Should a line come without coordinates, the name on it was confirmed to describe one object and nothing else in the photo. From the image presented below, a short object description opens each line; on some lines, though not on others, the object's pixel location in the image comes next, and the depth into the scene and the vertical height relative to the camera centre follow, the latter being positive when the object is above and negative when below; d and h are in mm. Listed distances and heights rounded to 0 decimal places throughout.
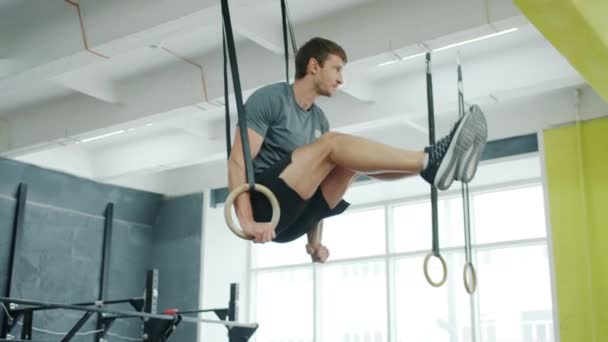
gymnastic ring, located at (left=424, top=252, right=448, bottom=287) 4324 +505
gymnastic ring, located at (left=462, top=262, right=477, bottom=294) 4730 +489
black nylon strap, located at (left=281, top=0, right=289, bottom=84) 3327 +1412
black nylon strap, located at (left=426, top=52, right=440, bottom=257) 4059 +867
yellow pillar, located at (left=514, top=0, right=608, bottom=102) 3547 +1505
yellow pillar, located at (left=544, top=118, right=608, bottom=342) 6477 +1099
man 2938 +748
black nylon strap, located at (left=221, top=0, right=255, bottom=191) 2721 +863
